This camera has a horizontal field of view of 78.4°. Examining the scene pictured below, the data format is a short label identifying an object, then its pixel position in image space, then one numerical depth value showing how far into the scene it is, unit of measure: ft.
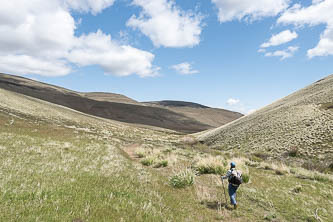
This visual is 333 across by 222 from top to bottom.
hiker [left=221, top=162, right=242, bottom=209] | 27.78
